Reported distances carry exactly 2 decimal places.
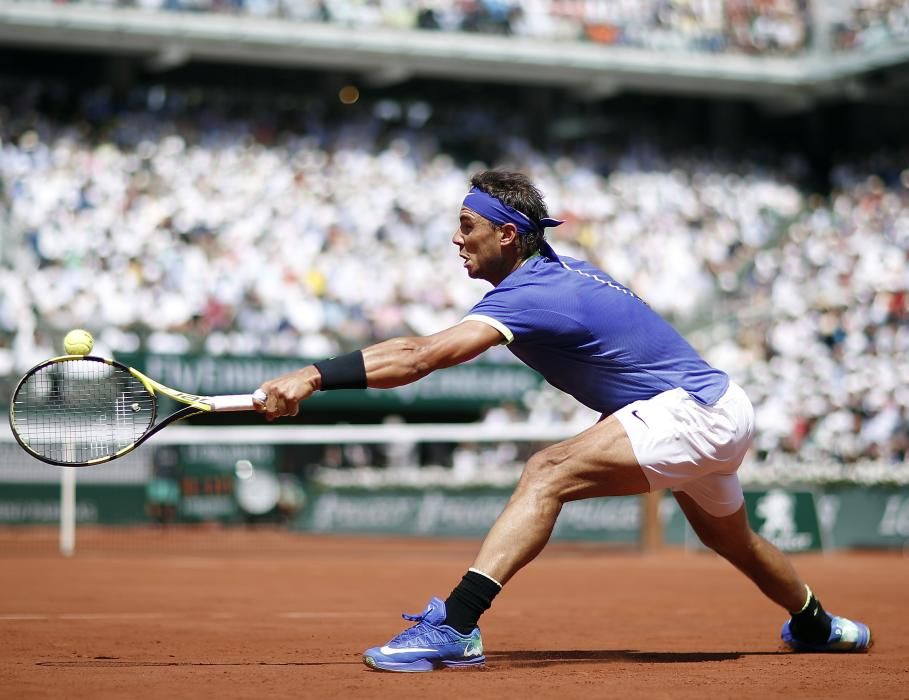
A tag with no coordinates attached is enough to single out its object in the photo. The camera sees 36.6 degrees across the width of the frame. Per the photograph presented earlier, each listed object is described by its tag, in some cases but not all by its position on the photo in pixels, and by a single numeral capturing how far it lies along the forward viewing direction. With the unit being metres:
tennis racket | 5.89
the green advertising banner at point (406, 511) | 17.77
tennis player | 5.56
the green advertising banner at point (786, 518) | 16.09
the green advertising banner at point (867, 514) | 17.59
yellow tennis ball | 5.69
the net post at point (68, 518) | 15.12
